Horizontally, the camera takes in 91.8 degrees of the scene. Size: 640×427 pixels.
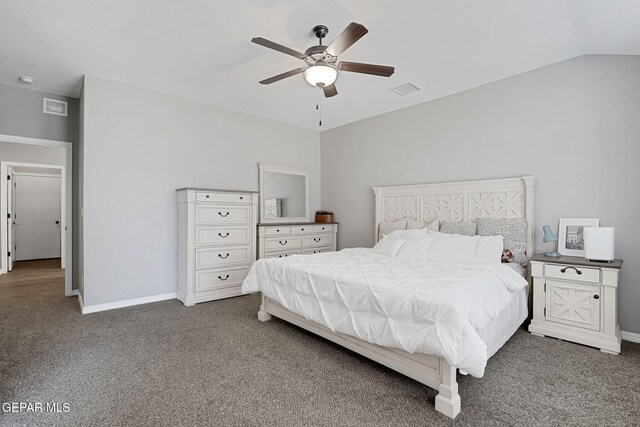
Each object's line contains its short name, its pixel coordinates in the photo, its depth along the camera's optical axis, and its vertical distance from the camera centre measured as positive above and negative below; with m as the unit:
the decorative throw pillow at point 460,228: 3.62 -0.19
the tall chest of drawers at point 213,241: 3.88 -0.40
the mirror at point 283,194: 5.12 +0.30
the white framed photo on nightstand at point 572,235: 3.00 -0.22
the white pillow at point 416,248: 3.35 -0.40
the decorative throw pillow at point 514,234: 3.28 -0.23
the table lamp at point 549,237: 3.01 -0.25
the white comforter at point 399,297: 1.74 -0.60
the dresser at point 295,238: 4.68 -0.44
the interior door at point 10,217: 5.76 -0.13
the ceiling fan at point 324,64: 2.29 +1.21
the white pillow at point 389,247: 3.57 -0.42
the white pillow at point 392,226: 4.36 -0.20
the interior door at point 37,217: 7.13 -0.16
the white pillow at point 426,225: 3.98 -0.17
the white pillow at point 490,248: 3.10 -0.36
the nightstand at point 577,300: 2.56 -0.77
